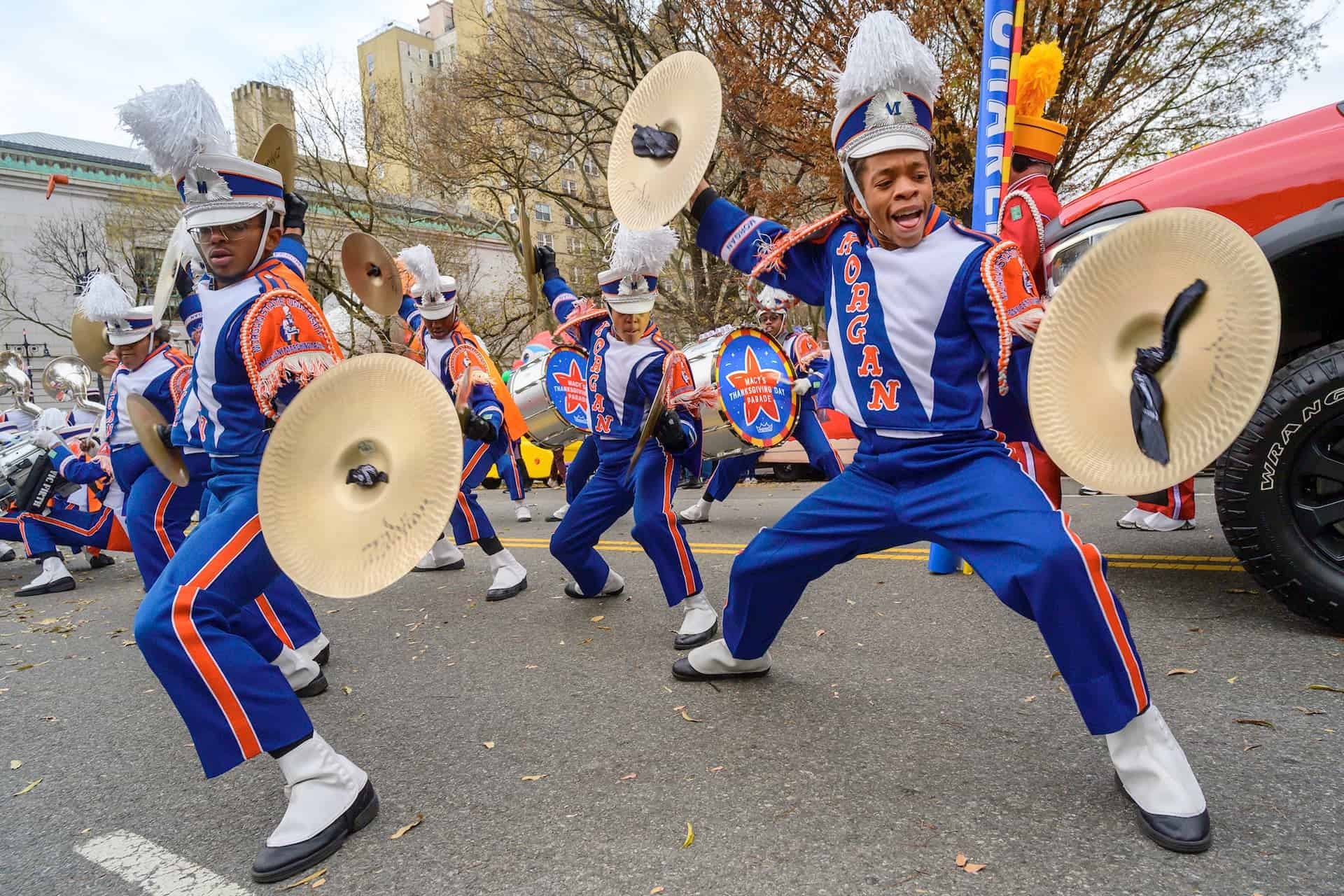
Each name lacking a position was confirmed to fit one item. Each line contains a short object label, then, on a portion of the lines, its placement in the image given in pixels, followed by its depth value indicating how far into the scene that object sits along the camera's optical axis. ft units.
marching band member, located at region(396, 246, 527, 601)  17.76
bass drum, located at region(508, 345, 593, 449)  23.99
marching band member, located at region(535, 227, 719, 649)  13.85
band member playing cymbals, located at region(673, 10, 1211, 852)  7.09
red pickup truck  10.37
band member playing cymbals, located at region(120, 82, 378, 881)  8.02
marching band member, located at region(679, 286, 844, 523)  23.52
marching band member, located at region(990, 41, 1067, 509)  13.78
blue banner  14.38
